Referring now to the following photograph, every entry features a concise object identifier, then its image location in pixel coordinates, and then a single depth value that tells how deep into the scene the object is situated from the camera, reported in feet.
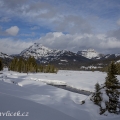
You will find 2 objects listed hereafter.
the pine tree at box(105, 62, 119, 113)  61.77
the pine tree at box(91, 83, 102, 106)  65.05
